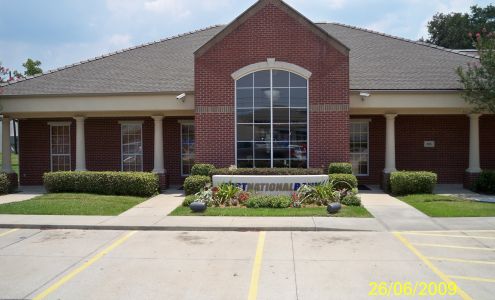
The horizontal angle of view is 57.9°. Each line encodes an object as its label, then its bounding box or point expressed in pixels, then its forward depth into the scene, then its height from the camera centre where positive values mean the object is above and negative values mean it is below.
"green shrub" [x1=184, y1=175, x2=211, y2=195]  15.22 -1.29
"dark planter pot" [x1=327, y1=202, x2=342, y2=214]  12.34 -1.73
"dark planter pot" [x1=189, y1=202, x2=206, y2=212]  12.68 -1.70
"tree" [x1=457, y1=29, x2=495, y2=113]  15.65 +2.34
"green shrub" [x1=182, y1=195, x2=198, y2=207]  13.77 -1.66
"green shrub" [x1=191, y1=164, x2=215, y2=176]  16.03 -0.82
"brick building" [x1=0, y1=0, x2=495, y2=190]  16.44 +1.43
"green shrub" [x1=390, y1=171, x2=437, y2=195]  15.61 -1.34
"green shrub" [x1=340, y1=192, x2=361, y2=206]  13.70 -1.69
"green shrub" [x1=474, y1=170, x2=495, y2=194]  16.38 -1.39
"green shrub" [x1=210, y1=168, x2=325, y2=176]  15.31 -0.87
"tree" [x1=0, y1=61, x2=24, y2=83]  19.45 +3.30
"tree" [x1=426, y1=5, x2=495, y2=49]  47.73 +13.06
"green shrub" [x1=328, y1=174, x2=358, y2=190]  14.80 -1.19
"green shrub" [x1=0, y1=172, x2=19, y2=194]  18.03 -1.44
